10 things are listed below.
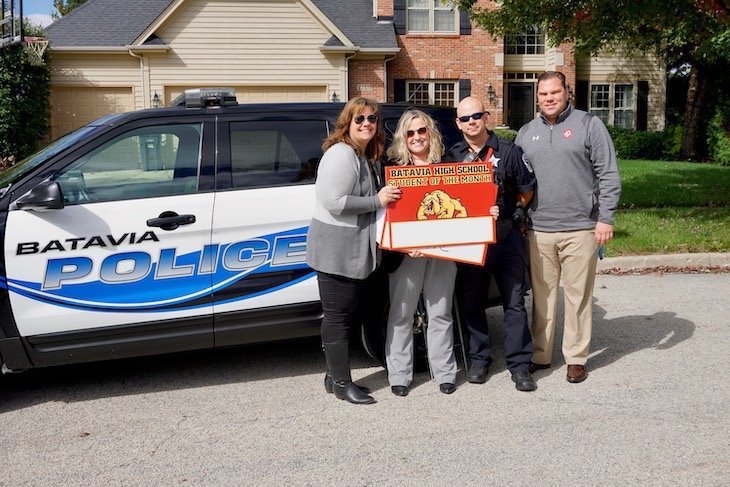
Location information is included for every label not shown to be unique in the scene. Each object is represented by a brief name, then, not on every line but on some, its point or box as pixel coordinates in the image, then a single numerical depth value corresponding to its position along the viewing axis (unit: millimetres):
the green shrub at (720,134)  20881
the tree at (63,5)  50594
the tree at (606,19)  9672
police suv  4336
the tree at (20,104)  18750
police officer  4684
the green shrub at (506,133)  22109
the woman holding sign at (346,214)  4312
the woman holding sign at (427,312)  4703
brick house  21000
